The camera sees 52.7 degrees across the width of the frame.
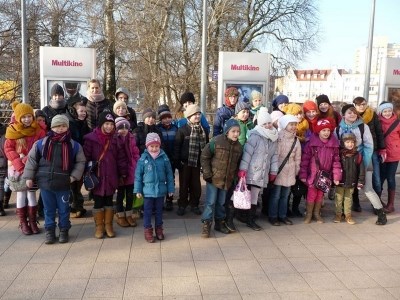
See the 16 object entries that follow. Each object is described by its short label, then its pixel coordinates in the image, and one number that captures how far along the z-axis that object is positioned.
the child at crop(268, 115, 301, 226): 5.54
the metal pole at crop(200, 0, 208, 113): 13.24
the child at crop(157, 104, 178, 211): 6.12
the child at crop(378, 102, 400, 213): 6.42
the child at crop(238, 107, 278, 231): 5.29
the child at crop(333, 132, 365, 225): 5.74
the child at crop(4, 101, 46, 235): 5.01
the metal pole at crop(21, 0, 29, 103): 11.70
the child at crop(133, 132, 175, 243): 4.90
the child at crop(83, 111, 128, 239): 5.02
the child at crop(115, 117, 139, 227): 5.27
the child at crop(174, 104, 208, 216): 5.89
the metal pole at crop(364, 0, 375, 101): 14.73
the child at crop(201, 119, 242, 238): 5.08
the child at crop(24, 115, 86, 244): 4.73
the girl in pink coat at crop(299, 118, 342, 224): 5.68
